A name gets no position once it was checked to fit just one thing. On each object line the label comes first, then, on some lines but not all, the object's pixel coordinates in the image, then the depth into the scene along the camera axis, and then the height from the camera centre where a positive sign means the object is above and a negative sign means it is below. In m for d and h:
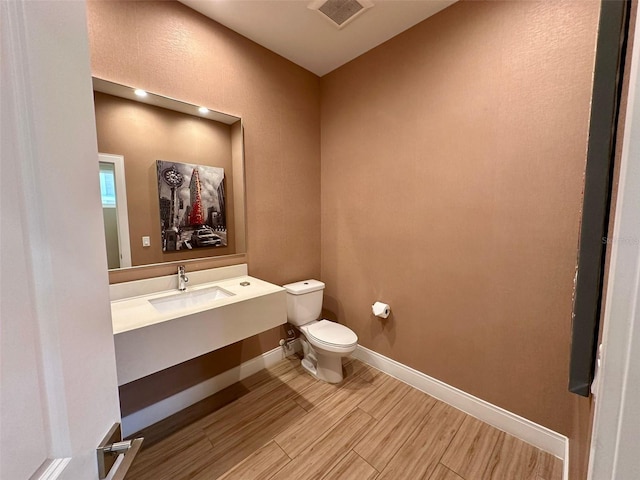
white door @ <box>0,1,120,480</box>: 0.32 -0.05
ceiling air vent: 1.65 +1.38
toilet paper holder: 2.12 -0.78
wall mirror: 1.51 +0.26
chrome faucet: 1.73 -0.43
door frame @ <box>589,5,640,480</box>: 0.34 -0.16
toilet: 1.94 -0.94
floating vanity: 1.18 -0.54
